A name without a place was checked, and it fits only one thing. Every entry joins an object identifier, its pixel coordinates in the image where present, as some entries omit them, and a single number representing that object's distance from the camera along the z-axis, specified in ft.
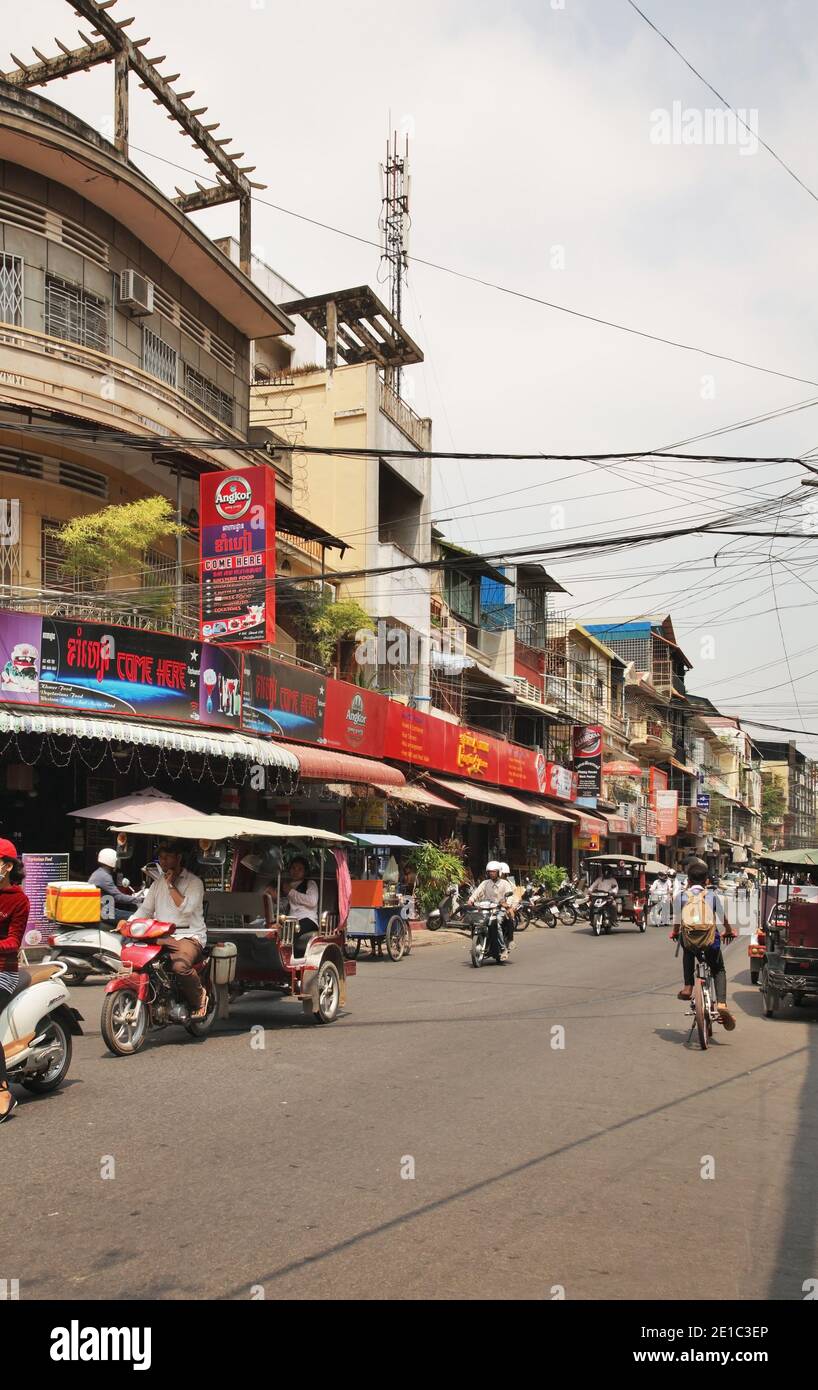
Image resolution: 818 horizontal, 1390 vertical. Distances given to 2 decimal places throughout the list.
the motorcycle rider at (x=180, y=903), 33.40
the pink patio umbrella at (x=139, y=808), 57.10
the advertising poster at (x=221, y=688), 66.08
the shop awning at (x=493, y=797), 107.14
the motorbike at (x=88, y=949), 46.55
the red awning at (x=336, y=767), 74.33
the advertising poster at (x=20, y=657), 54.39
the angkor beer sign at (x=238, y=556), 65.46
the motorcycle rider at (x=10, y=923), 23.71
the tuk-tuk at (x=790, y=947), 43.75
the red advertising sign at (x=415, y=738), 95.70
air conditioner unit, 66.23
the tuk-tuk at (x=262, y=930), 35.37
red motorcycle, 31.12
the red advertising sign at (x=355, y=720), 84.53
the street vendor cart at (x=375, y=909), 66.44
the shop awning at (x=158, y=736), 53.26
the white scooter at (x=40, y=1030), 24.52
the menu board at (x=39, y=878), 53.72
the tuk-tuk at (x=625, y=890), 99.60
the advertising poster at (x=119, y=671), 56.80
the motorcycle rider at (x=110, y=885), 51.67
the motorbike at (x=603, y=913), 98.53
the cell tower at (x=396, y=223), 115.34
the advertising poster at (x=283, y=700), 71.51
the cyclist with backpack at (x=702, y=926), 36.73
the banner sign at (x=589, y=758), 160.56
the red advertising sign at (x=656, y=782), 214.14
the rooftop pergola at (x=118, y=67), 66.18
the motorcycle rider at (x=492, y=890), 65.41
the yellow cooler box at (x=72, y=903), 46.21
